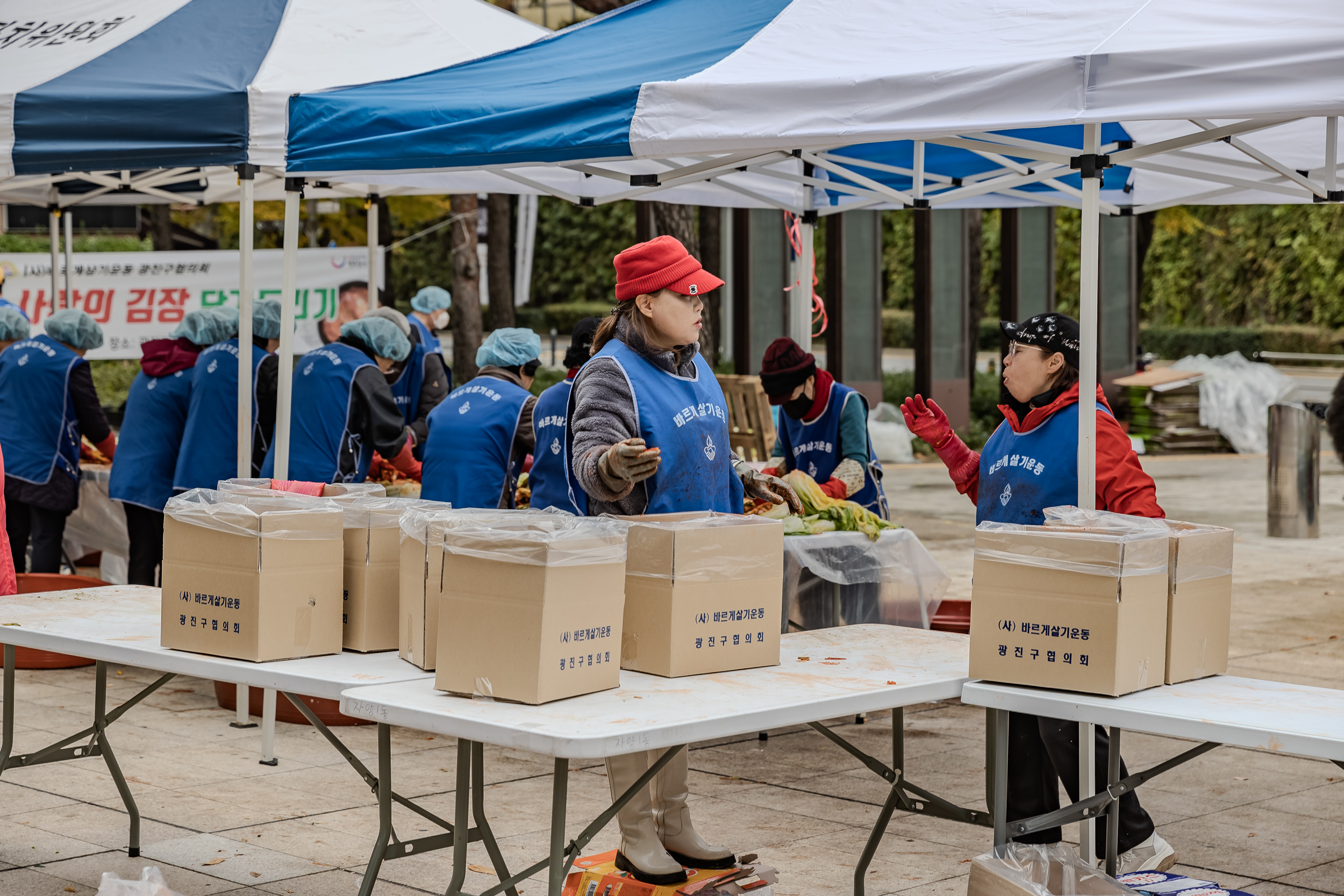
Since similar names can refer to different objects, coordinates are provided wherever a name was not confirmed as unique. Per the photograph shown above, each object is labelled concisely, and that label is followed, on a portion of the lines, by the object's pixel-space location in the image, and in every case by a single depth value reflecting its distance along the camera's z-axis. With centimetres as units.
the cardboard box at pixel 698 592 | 722
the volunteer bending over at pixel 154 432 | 1553
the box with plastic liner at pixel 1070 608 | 703
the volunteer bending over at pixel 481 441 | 1298
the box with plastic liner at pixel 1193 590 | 741
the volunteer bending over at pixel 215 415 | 1509
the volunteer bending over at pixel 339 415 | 1423
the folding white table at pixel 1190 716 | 662
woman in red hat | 802
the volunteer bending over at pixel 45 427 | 1614
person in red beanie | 1290
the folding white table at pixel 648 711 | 623
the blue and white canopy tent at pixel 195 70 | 1183
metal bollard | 2555
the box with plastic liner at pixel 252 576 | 761
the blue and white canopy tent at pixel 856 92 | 763
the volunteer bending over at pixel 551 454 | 1126
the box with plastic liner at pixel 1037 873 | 739
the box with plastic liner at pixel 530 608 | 655
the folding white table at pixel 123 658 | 746
